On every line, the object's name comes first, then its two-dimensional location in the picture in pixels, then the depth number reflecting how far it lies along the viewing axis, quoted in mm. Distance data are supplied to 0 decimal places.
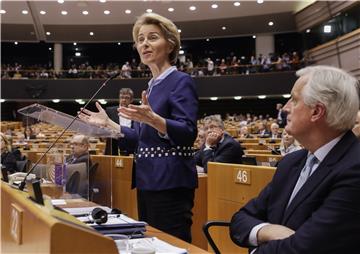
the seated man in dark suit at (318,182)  1279
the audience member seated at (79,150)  2609
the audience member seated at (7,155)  5336
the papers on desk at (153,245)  1253
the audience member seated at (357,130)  3258
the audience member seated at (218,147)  4164
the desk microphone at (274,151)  5830
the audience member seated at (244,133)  10472
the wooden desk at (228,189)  2713
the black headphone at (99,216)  1539
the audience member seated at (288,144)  4688
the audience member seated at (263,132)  10417
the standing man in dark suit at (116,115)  2947
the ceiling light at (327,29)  16844
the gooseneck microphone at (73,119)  1456
